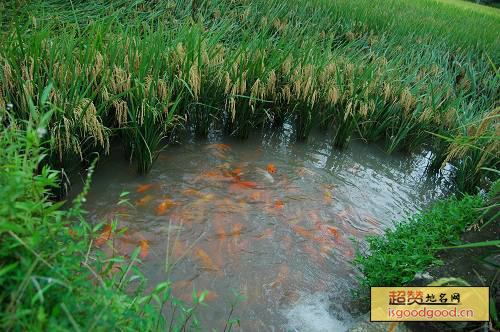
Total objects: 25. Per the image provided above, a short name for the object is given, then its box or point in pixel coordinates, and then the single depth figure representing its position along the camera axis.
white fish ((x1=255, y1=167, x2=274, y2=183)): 3.58
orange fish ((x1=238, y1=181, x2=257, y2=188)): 3.42
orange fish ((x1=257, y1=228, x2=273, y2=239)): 2.90
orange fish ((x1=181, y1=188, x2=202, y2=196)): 3.18
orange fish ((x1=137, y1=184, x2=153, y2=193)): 3.12
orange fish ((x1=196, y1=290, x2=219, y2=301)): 2.32
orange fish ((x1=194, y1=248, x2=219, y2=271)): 2.55
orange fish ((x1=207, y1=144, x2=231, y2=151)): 3.85
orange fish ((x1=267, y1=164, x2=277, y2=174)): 3.70
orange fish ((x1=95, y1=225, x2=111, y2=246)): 2.50
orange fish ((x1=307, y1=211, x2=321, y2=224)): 3.16
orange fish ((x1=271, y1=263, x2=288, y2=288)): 2.51
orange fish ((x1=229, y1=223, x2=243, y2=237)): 2.87
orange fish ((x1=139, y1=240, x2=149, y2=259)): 2.54
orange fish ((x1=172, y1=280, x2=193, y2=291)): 2.36
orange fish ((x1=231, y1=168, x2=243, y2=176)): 3.56
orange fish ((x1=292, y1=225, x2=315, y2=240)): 2.98
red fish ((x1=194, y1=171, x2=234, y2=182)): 3.41
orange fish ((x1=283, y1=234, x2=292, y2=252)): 2.83
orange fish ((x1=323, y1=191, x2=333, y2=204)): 3.44
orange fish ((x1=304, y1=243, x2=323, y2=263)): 2.77
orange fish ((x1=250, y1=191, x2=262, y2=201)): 3.28
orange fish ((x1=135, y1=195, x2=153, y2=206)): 2.99
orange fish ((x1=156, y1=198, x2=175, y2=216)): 2.93
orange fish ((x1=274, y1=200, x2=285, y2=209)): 3.24
